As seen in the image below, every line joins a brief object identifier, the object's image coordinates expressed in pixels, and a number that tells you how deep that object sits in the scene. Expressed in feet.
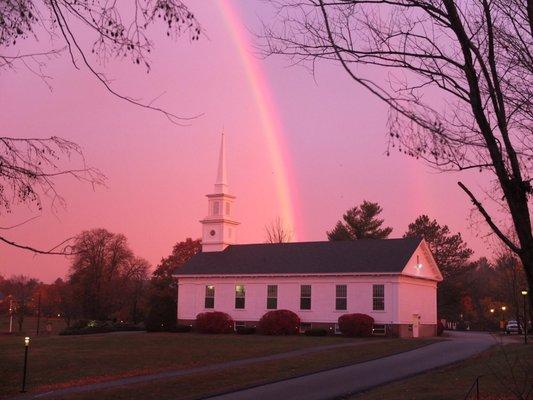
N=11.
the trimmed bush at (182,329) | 181.06
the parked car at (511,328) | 189.45
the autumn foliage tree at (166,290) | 186.70
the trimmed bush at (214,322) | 171.94
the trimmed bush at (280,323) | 161.07
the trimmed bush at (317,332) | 154.76
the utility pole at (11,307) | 222.85
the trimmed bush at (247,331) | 168.55
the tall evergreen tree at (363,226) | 256.32
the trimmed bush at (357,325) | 150.20
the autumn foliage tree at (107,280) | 258.16
